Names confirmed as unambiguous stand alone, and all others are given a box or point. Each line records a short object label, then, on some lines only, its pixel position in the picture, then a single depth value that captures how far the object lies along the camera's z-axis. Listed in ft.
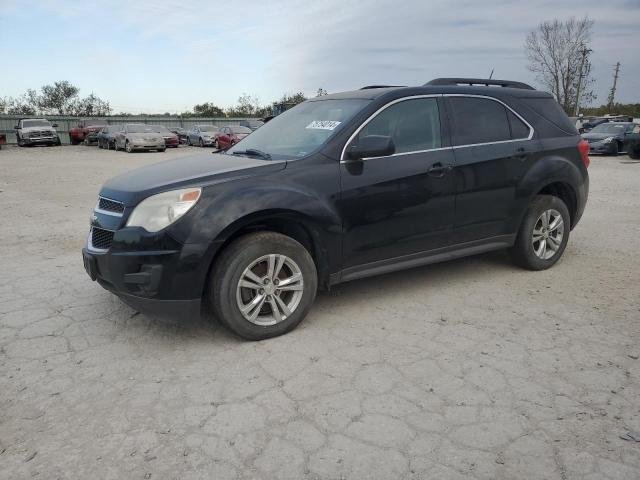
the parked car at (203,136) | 102.47
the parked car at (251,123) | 105.09
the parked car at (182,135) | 117.39
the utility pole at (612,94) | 207.00
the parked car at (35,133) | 101.09
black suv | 11.53
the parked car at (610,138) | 71.56
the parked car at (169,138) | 90.99
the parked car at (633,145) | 64.75
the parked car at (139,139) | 84.43
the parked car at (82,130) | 108.54
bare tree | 181.57
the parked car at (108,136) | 91.81
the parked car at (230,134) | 91.40
